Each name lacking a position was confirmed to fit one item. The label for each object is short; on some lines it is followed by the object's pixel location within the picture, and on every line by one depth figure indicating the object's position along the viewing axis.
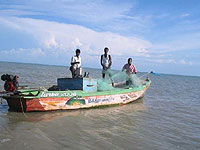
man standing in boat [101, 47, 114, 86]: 9.75
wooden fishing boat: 6.74
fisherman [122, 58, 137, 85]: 10.70
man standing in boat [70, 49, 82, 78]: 8.35
